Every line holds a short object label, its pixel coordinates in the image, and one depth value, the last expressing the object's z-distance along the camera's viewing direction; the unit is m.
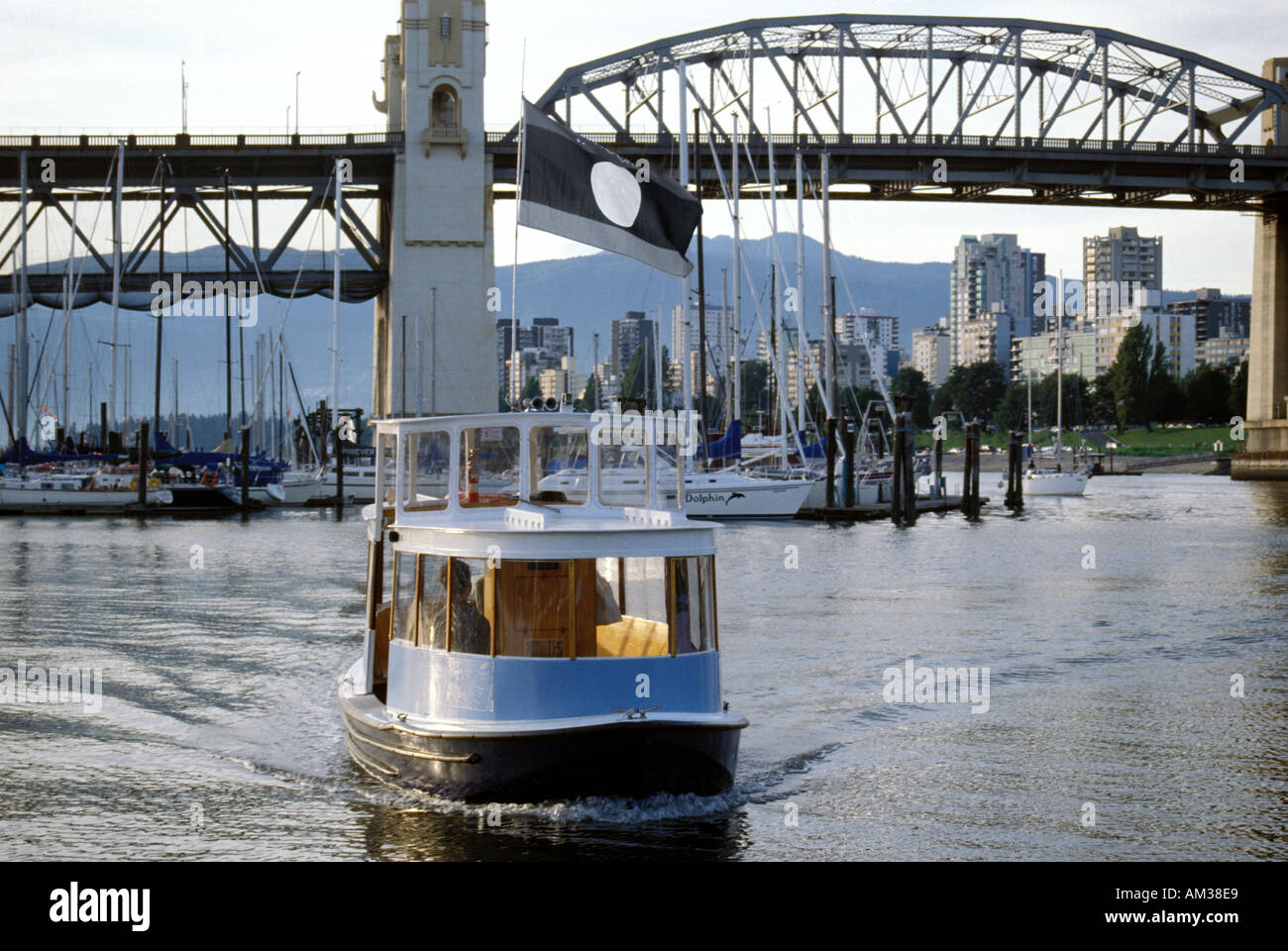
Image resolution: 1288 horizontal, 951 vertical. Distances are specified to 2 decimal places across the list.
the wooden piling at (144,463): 67.25
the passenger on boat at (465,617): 15.24
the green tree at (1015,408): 185.62
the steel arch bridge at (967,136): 87.88
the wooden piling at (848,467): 65.12
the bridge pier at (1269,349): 107.81
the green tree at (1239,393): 172.25
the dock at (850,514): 64.25
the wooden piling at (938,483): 79.88
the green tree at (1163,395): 175.50
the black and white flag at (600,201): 16.27
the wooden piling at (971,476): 69.38
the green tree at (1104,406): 181.75
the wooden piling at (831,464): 62.66
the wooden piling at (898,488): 61.56
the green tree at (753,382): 180.38
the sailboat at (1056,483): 98.69
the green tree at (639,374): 141.12
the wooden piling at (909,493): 62.25
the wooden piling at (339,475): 73.44
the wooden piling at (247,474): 69.50
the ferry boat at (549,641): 14.91
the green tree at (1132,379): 173.50
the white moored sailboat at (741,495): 64.56
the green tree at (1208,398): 178.50
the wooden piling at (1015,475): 78.50
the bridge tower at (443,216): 77.81
